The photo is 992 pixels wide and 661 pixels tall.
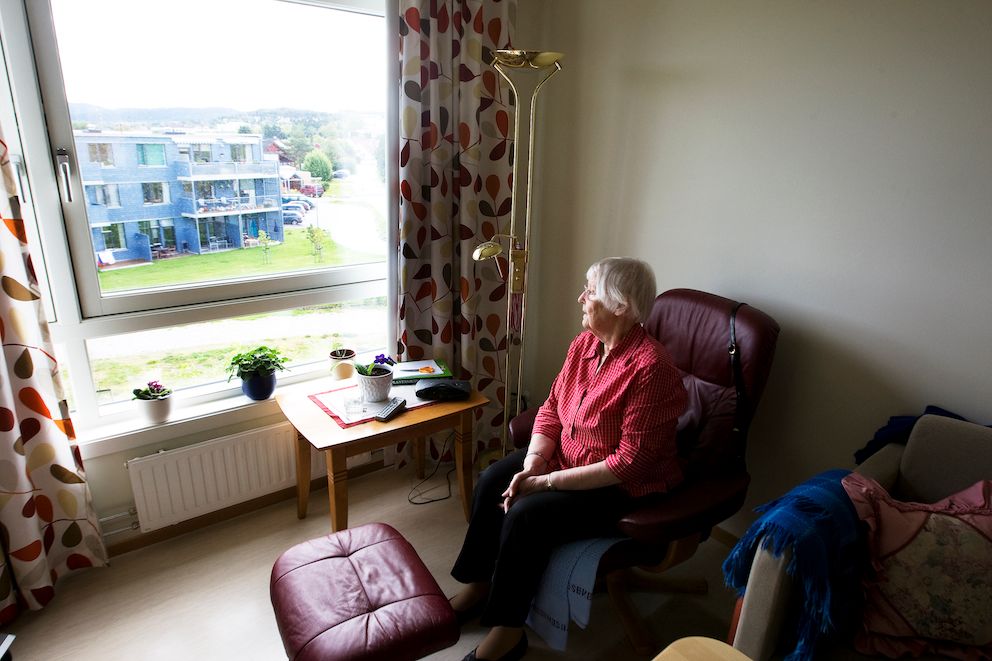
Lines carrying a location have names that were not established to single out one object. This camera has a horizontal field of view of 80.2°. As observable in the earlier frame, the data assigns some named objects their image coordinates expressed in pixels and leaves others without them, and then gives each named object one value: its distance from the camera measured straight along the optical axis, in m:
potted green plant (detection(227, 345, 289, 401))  2.40
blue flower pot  2.40
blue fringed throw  1.34
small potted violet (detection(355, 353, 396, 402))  2.23
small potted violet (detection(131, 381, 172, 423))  2.20
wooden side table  2.04
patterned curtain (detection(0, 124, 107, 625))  1.78
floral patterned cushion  1.34
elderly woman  1.73
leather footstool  1.41
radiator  2.21
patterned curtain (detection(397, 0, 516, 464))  2.41
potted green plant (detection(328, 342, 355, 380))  2.56
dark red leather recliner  1.67
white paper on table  2.18
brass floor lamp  2.13
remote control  2.14
